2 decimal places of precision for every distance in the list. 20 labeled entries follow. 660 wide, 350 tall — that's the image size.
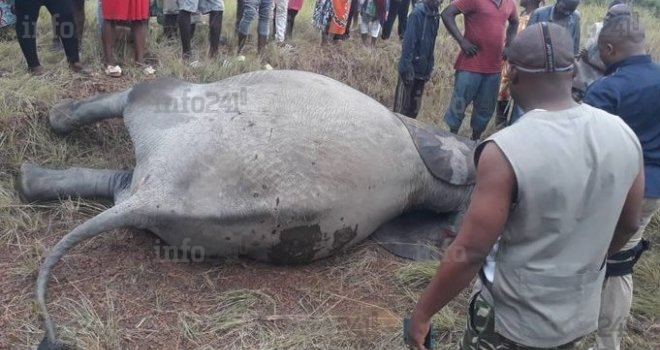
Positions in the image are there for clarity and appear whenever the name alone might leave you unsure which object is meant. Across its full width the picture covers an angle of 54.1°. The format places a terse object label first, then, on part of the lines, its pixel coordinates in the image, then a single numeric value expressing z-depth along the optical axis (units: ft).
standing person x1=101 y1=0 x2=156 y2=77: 15.85
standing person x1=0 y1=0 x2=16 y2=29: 16.63
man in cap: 5.55
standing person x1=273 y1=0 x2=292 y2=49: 21.22
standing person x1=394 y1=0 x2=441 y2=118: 16.81
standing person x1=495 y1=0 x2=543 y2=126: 18.94
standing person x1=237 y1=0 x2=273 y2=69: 19.17
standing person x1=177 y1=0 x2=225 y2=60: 17.43
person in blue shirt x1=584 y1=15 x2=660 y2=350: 8.41
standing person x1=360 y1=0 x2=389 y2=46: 23.40
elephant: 9.99
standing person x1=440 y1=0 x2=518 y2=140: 15.89
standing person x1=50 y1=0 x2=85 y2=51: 17.22
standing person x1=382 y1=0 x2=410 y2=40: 24.54
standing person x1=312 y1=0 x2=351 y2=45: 22.28
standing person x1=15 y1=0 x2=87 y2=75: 14.58
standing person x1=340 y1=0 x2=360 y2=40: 23.89
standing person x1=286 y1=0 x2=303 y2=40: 23.08
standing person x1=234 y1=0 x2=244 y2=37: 20.45
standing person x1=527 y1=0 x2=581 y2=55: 16.38
